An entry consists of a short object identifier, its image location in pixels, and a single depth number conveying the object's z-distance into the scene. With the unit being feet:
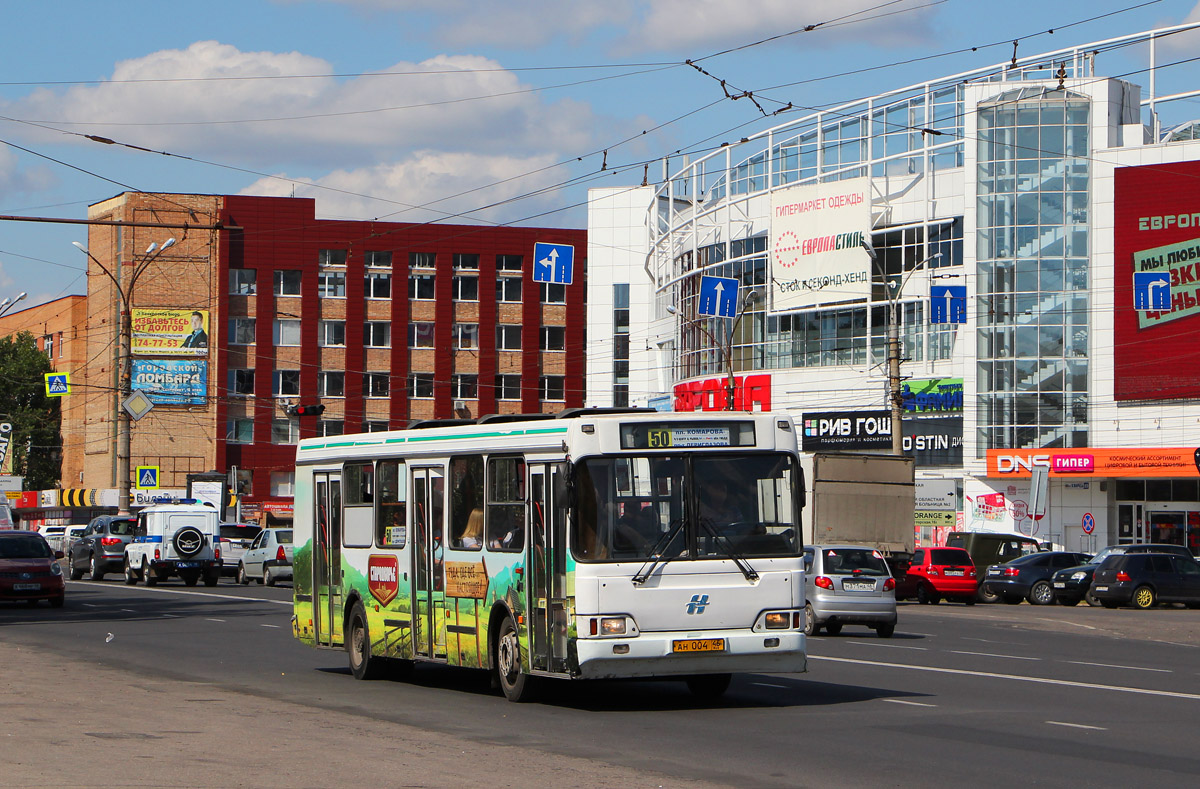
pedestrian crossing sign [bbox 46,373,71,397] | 232.53
